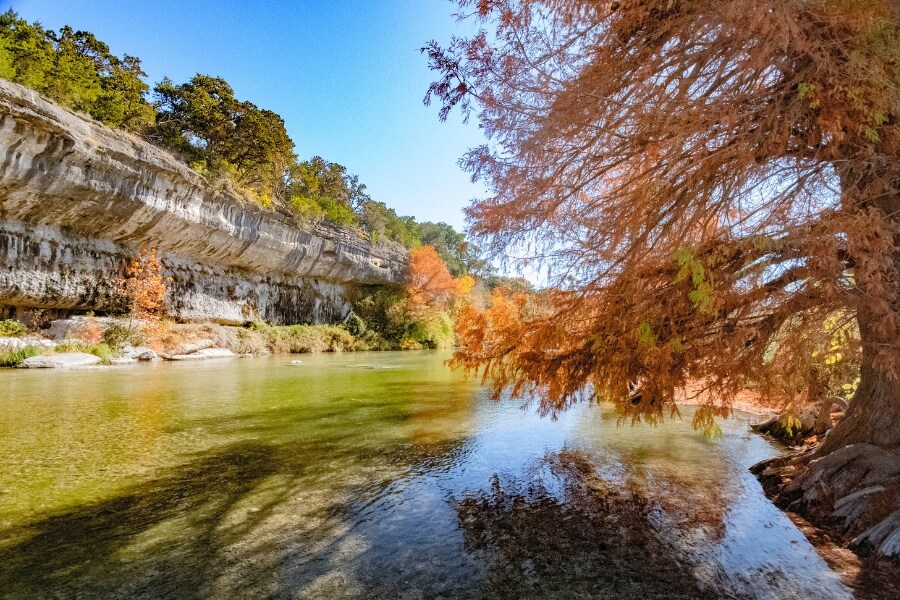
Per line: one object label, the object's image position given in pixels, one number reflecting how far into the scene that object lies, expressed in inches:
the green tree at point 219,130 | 987.3
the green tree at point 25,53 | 656.4
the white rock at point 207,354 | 720.3
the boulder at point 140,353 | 655.6
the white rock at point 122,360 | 602.6
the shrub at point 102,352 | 592.8
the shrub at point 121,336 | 677.3
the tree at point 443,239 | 2171.9
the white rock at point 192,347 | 746.8
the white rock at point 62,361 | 526.7
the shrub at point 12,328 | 608.4
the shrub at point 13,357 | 527.8
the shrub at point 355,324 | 1273.4
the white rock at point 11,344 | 555.2
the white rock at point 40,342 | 596.8
